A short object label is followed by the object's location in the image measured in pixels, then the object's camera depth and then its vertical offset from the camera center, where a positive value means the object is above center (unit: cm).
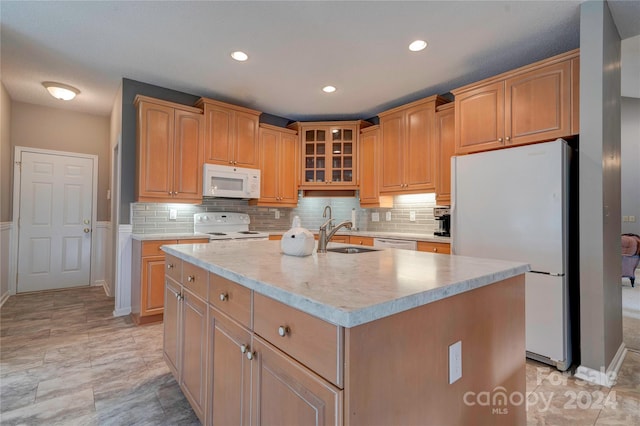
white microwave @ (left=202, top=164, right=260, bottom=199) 368 +41
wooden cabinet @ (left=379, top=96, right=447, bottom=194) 359 +83
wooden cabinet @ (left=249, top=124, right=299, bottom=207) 427 +67
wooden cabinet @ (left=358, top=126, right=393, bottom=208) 423 +64
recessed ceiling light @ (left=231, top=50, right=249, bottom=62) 285 +146
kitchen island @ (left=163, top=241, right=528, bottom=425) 78 -38
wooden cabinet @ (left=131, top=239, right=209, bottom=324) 308 -66
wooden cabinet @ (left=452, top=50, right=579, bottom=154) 237 +91
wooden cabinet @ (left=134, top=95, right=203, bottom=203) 331 +69
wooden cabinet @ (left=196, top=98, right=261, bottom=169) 372 +99
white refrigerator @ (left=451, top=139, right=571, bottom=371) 221 -6
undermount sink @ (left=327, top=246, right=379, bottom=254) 207 -22
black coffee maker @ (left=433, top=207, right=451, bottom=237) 348 -7
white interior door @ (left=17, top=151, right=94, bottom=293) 429 -10
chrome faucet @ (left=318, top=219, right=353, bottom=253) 186 -13
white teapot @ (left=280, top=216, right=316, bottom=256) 165 -14
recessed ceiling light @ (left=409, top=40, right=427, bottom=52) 265 +146
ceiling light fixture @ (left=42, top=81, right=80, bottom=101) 354 +140
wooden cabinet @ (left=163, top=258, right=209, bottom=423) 149 -68
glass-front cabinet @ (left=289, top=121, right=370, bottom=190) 448 +88
